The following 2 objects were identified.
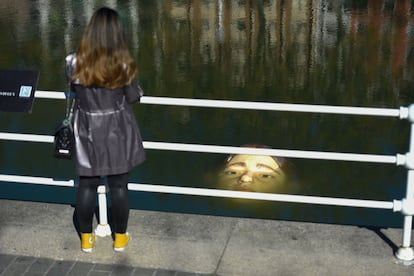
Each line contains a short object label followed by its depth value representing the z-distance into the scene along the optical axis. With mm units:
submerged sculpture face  12852
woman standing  4461
